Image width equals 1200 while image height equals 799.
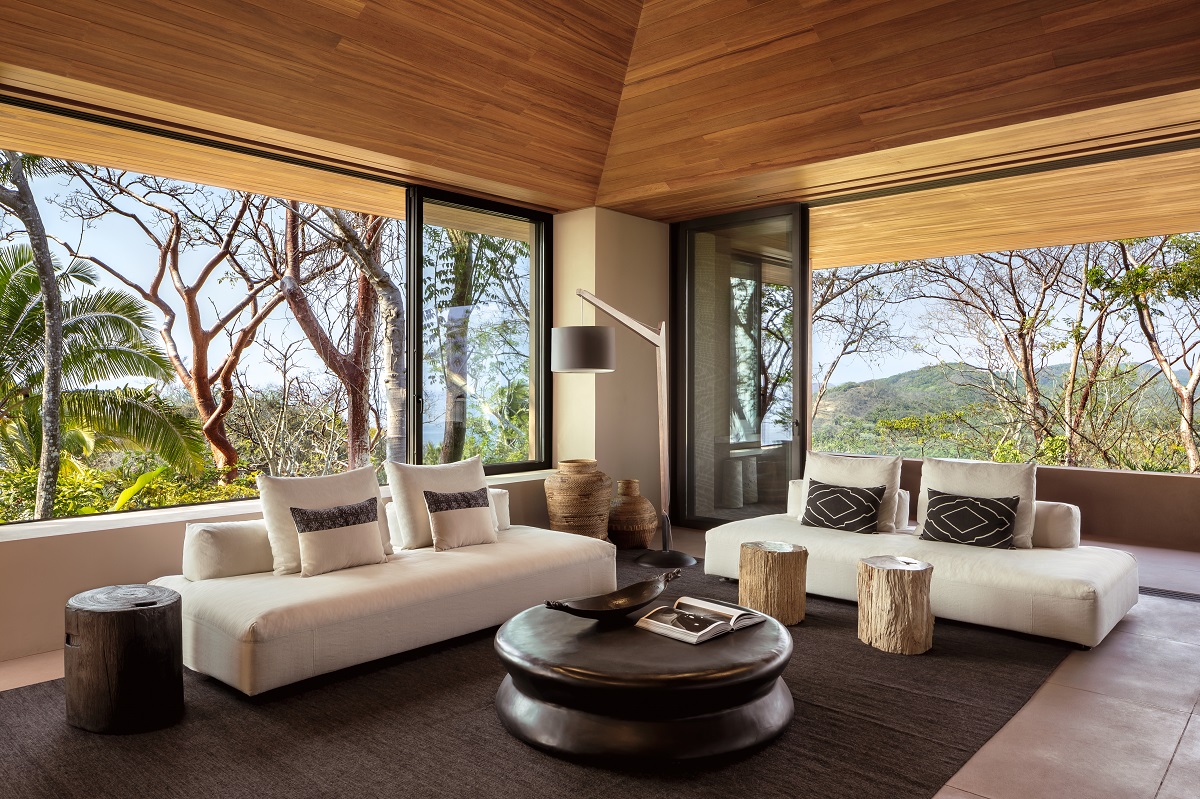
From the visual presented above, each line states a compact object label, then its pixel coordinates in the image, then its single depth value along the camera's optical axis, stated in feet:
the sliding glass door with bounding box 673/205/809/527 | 21.26
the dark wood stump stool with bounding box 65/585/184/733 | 9.32
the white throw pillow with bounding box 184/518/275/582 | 12.05
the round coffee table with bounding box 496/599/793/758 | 8.49
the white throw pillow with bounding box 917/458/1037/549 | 14.55
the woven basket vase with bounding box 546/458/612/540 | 19.13
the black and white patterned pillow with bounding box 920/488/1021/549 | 14.34
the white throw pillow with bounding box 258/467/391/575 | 12.41
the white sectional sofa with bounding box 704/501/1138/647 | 12.40
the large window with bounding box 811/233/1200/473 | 27.43
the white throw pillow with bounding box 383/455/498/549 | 14.55
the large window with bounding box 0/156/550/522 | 19.56
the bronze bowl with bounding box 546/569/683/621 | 9.91
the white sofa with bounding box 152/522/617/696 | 10.37
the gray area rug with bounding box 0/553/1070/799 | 8.11
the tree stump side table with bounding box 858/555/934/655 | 12.08
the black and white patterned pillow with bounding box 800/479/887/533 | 16.03
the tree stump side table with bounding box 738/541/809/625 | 13.67
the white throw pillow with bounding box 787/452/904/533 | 16.33
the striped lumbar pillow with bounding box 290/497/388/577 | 12.25
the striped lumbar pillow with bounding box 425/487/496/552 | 14.33
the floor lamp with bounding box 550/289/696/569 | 17.63
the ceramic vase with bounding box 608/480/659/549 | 20.42
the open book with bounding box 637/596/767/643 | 9.57
